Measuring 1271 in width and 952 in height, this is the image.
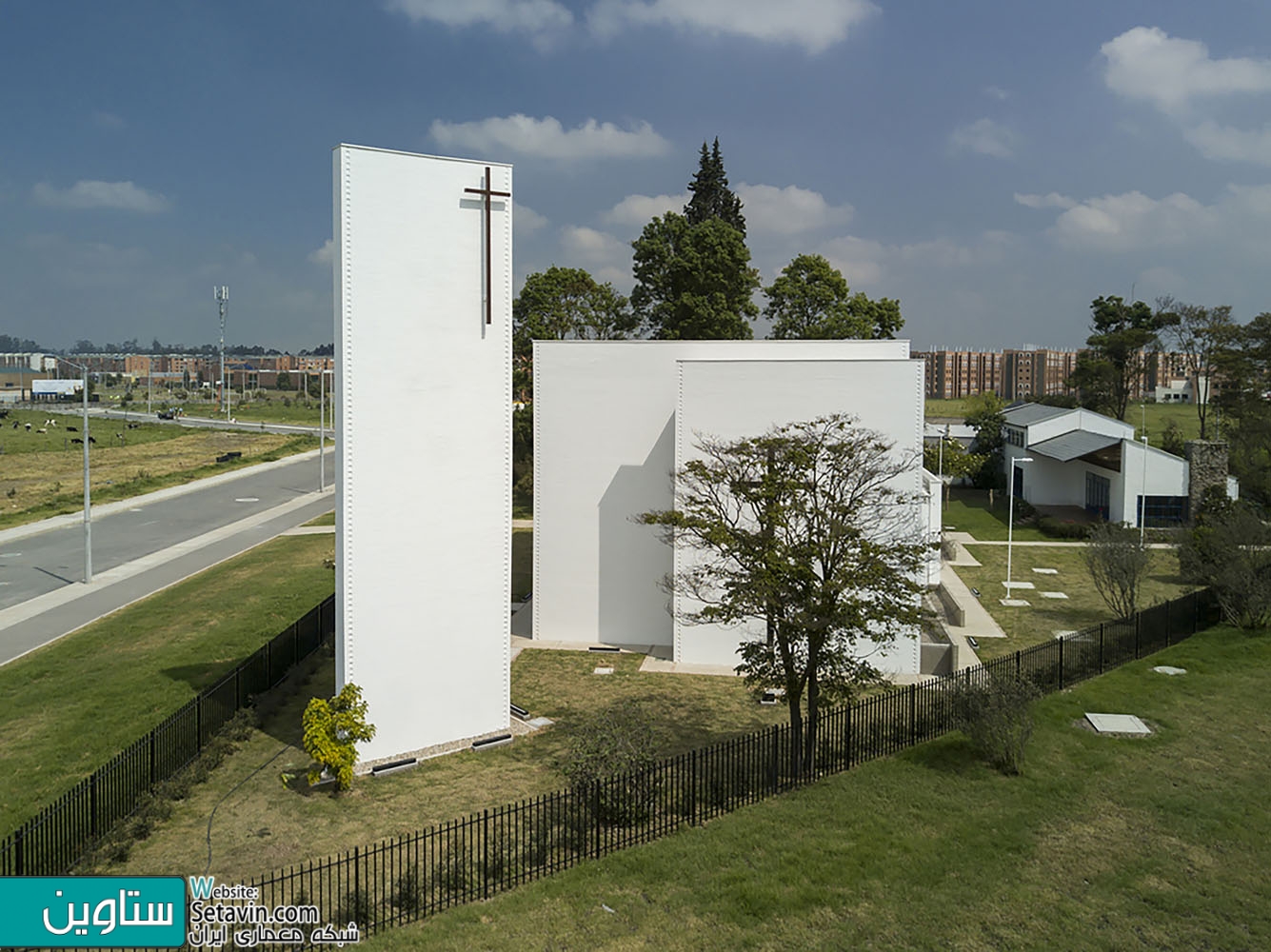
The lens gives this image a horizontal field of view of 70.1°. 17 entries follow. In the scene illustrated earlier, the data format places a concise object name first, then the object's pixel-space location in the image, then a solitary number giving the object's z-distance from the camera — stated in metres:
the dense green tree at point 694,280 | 47.41
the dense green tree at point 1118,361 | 63.56
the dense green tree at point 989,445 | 55.22
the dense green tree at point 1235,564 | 22.92
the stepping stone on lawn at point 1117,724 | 16.03
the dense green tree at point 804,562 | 13.79
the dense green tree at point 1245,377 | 52.40
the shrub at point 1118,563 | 23.56
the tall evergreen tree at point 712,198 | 54.47
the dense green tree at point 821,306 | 48.22
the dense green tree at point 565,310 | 50.69
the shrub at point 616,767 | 12.59
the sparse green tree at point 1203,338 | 56.72
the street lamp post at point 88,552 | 29.61
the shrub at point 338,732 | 14.06
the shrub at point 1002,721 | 14.23
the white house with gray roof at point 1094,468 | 40.19
